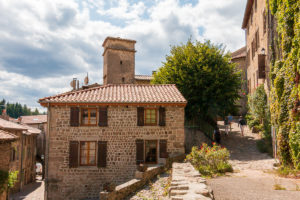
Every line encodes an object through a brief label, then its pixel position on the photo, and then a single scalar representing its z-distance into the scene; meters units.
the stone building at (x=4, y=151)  13.14
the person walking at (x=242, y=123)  21.06
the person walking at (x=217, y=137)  19.56
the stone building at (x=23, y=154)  22.16
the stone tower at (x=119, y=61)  33.56
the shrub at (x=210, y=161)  11.53
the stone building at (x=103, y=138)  14.59
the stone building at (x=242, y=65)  31.27
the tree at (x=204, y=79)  20.20
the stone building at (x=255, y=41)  17.47
